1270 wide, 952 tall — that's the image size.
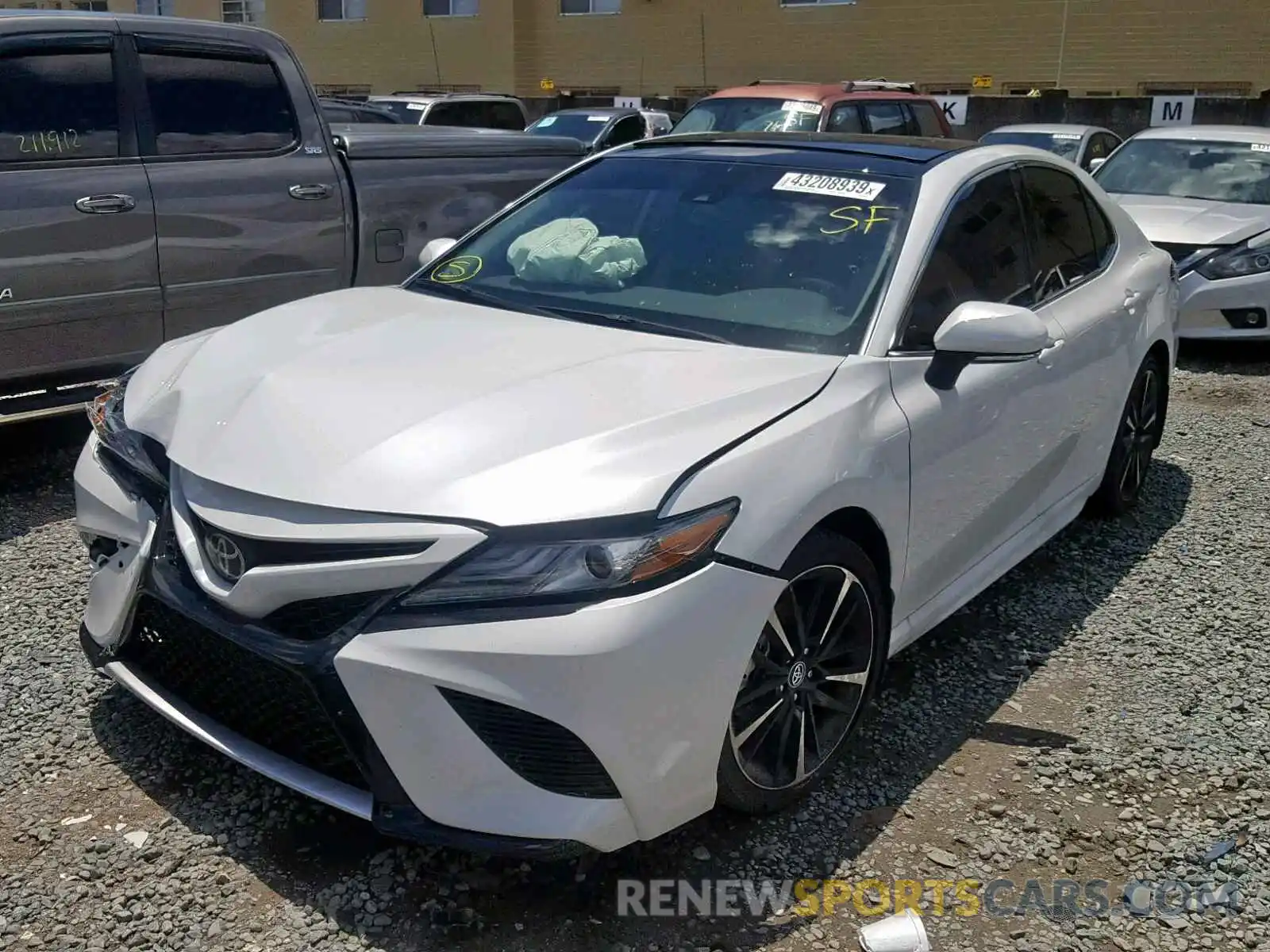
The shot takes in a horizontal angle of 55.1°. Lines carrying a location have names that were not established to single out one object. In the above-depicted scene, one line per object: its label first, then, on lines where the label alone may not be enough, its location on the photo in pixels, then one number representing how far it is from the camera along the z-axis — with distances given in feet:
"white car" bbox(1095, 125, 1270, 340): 27.66
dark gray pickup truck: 16.39
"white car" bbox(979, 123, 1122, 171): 44.09
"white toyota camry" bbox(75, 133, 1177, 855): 8.21
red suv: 36.86
